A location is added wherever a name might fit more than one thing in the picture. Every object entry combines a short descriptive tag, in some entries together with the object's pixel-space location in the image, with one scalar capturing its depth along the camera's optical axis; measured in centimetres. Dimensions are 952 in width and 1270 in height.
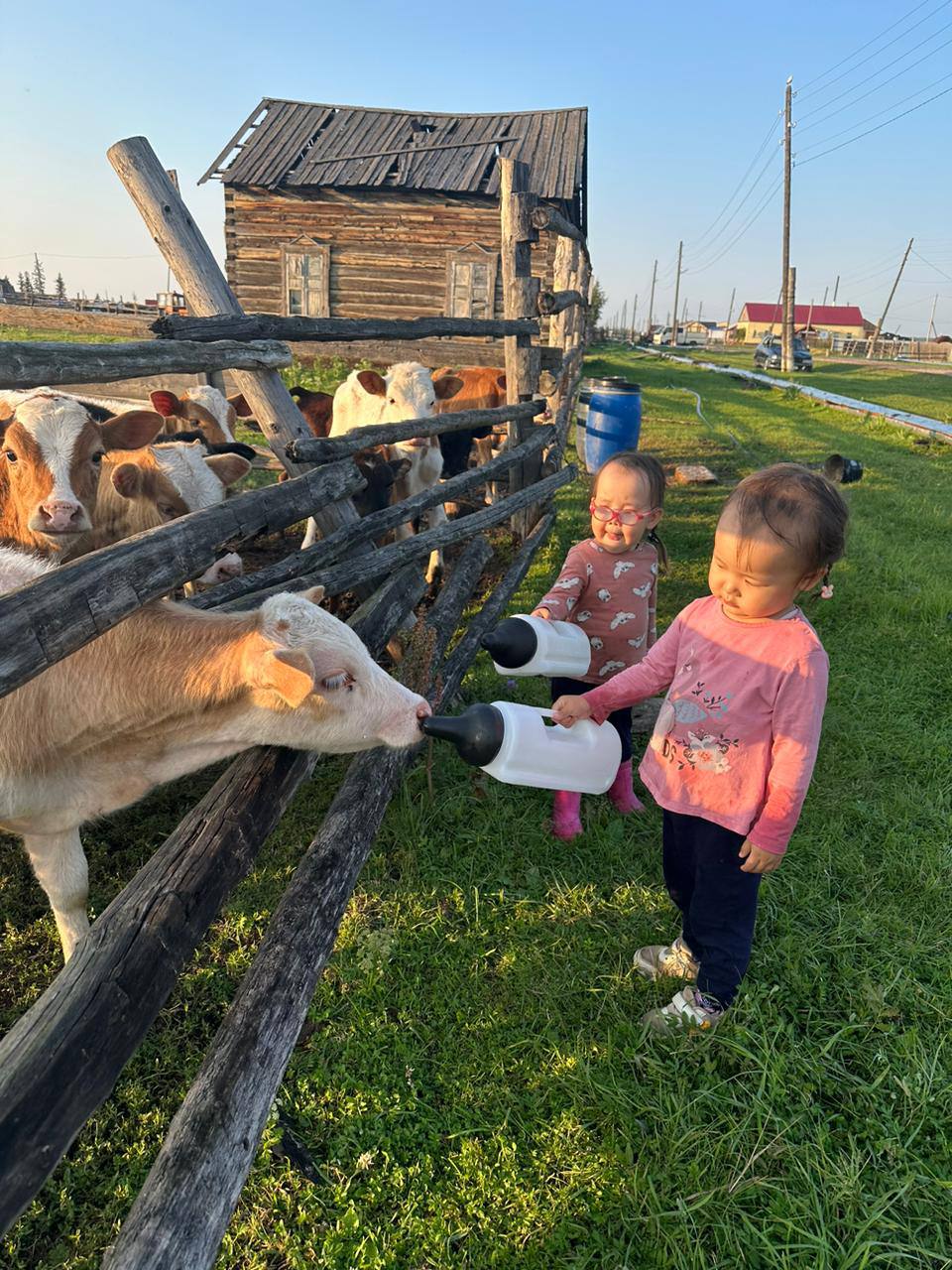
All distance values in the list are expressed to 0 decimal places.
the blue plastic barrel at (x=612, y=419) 768
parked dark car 3347
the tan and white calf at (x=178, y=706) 211
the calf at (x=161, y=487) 385
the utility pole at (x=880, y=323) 4721
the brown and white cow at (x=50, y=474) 317
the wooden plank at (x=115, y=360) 224
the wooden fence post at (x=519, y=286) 598
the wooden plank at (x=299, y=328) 322
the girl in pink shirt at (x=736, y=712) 196
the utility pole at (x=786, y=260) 3200
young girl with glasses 299
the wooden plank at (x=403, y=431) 362
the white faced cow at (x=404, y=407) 638
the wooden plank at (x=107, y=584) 150
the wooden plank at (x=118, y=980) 129
